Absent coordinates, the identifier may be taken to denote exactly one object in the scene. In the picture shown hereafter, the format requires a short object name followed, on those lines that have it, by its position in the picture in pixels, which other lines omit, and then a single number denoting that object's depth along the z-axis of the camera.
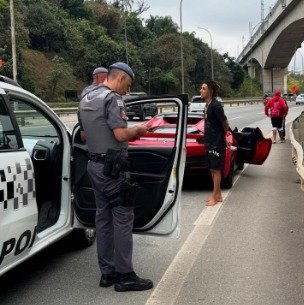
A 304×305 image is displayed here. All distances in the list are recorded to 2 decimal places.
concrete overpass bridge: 28.54
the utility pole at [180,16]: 38.51
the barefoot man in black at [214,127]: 5.45
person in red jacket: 11.86
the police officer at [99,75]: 4.61
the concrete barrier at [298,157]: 5.99
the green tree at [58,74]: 37.05
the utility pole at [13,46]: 21.67
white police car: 2.71
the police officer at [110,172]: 2.91
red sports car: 6.16
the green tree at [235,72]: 66.24
